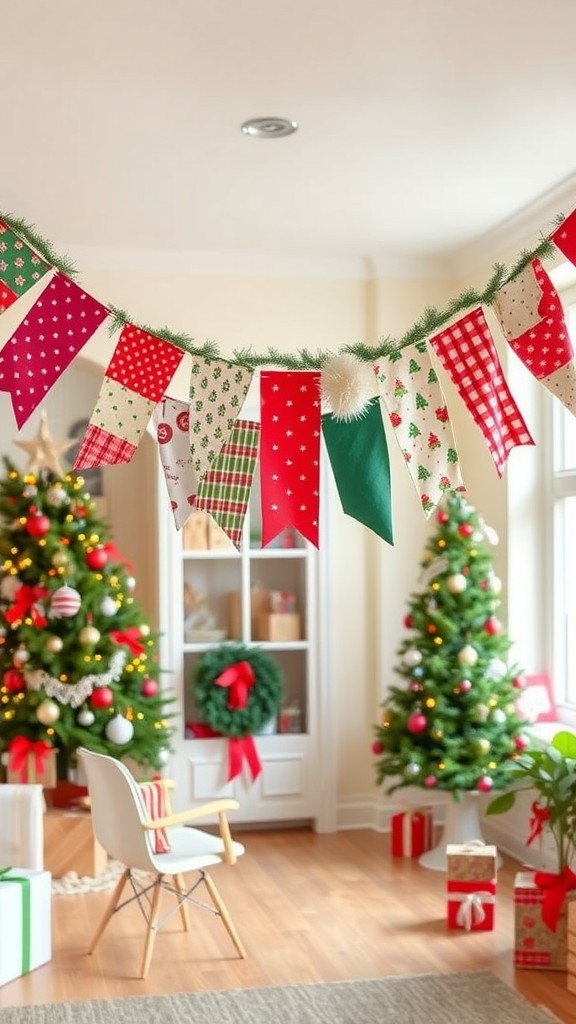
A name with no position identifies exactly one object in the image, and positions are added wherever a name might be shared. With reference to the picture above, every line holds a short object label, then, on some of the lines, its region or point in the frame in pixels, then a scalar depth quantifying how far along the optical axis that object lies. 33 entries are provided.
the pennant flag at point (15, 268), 2.92
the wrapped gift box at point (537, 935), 4.04
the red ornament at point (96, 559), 5.29
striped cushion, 4.35
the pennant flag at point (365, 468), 3.12
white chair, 3.96
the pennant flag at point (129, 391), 3.16
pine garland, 2.88
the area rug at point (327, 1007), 3.65
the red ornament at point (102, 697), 5.16
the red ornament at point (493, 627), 5.32
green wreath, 5.87
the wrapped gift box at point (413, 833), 5.52
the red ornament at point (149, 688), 5.35
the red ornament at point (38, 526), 5.25
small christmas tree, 5.20
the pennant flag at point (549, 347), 2.94
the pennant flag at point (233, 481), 3.16
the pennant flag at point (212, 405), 3.12
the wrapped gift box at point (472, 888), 4.43
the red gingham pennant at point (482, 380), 3.06
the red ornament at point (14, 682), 5.19
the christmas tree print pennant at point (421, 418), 3.12
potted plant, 4.27
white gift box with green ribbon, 3.92
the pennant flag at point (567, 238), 2.87
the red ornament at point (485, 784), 5.12
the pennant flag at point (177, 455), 3.23
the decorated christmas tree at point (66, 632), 5.18
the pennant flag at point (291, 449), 3.12
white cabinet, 5.96
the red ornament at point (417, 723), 5.23
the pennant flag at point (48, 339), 2.99
